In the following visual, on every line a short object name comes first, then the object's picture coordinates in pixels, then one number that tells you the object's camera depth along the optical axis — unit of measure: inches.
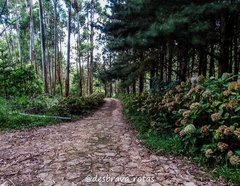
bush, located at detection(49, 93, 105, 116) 261.8
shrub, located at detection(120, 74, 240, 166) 110.7
